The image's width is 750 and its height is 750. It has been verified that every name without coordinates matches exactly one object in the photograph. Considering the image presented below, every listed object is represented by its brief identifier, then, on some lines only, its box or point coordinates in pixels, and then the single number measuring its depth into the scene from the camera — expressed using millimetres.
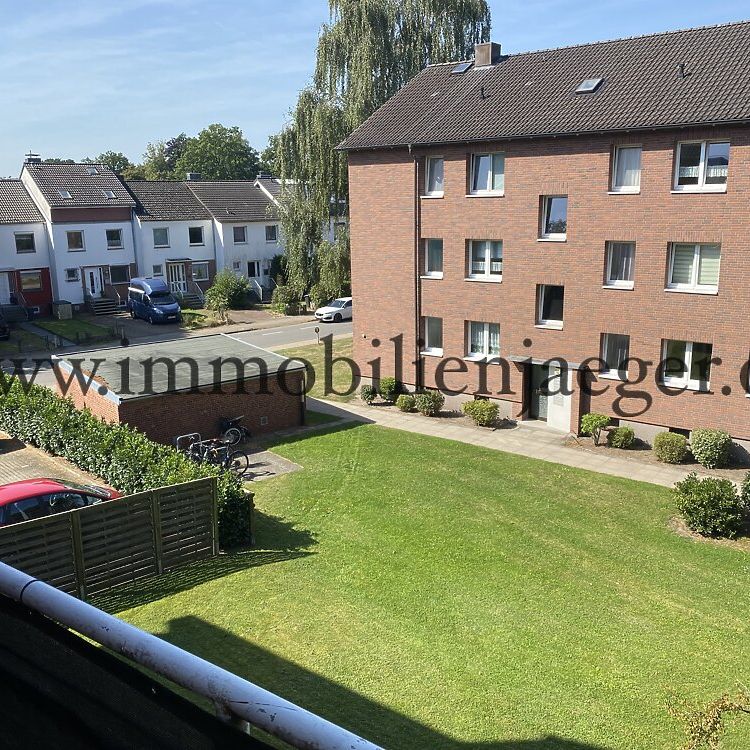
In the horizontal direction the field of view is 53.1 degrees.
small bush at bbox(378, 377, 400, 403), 28391
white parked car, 44469
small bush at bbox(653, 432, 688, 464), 21641
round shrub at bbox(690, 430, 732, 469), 21016
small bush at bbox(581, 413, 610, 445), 23375
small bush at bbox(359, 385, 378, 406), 28609
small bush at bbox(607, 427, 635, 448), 22875
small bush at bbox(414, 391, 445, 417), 26766
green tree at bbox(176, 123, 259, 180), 94625
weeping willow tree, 40875
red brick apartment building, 21125
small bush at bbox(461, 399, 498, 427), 25453
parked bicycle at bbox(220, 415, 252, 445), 22047
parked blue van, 43906
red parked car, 12922
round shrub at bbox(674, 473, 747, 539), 16234
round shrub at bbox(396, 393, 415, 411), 27359
